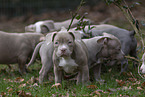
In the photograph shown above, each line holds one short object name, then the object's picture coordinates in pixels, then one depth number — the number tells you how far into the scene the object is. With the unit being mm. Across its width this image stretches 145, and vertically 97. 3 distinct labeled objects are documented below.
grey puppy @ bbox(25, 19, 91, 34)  5887
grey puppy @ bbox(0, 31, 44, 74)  5023
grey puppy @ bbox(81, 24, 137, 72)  4754
